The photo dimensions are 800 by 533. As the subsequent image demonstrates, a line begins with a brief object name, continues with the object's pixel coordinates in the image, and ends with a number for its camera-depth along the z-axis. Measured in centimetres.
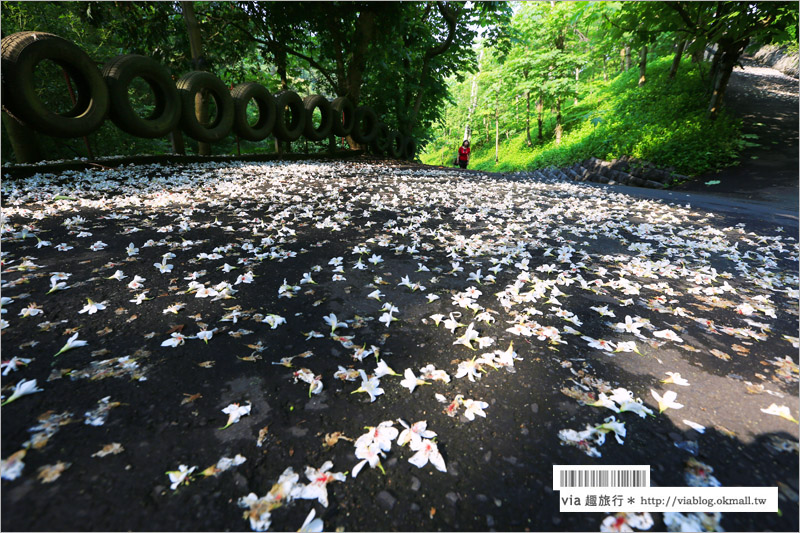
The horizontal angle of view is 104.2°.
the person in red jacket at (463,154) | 1997
